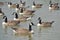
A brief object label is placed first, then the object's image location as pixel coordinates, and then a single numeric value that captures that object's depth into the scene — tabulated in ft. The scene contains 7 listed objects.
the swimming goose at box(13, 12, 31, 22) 88.64
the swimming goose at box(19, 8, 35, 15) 100.63
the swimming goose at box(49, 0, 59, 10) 111.28
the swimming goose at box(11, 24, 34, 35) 73.10
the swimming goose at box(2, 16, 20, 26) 82.62
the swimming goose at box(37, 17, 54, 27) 81.59
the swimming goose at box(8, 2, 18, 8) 111.82
